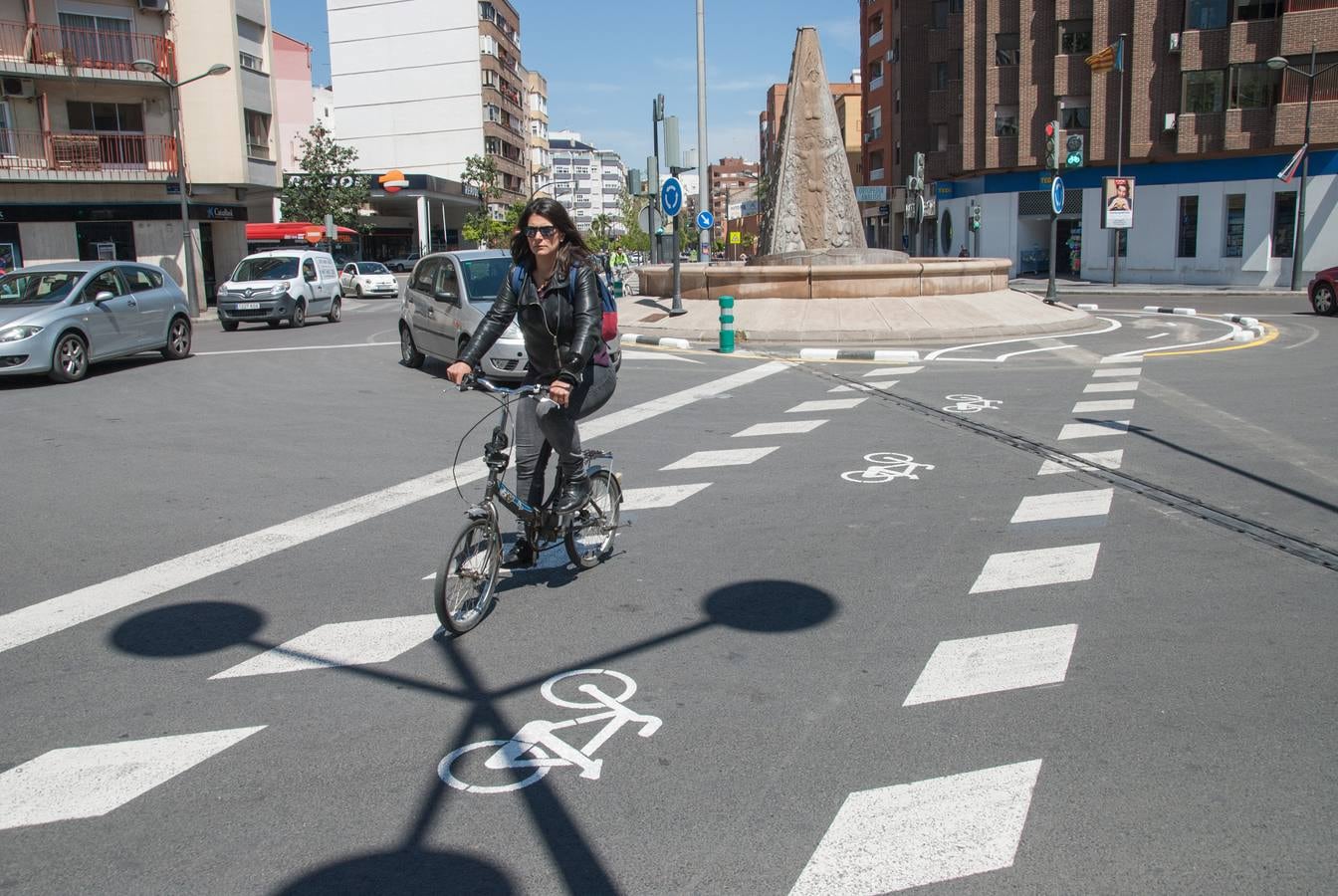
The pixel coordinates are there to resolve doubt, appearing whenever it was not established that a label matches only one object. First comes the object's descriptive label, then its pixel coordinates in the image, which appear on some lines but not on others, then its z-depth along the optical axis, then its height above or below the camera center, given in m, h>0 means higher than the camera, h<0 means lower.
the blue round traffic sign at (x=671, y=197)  20.28 +1.30
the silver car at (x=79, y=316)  13.82 -0.44
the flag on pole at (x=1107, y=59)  38.15 +6.89
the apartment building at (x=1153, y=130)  38.06 +4.68
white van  23.31 -0.26
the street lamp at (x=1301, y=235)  33.41 +0.54
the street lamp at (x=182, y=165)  29.28 +3.01
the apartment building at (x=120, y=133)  31.58 +4.37
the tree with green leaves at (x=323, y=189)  55.34 +4.40
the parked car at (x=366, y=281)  40.97 -0.21
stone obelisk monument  25.06 +2.12
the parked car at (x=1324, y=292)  23.41 -0.86
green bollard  17.64 -1.03
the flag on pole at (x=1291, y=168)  33.19 +2.52
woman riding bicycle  5.16 -0.34
